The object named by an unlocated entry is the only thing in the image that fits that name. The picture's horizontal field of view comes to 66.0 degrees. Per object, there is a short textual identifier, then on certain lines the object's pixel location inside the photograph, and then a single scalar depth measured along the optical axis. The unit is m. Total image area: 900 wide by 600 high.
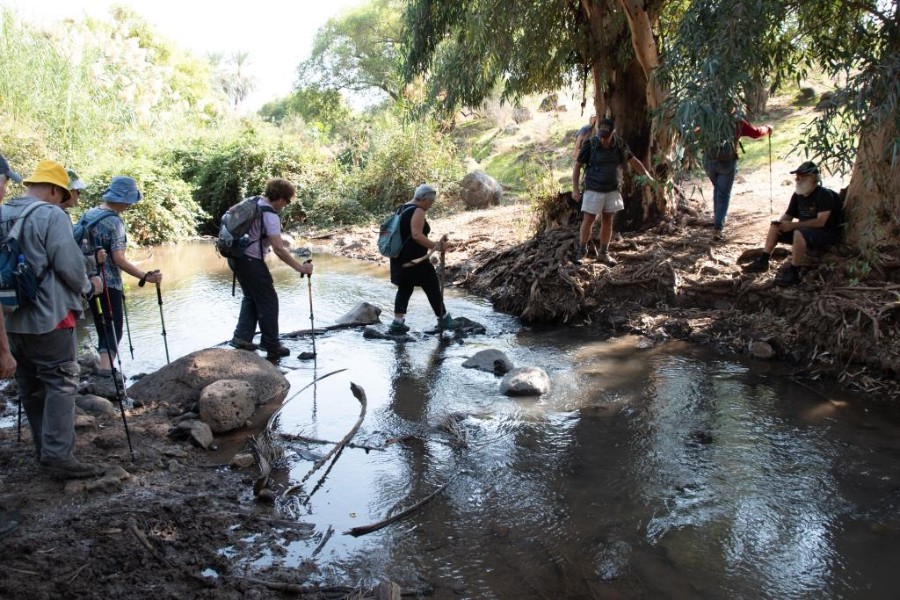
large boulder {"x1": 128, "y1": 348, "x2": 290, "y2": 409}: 6.22
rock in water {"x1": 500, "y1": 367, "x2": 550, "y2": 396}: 6.56
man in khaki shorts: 9.20
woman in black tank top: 8.12
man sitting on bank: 7.72
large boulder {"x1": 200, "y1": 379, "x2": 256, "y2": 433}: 5.74
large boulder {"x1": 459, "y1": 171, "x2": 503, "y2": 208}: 18.22
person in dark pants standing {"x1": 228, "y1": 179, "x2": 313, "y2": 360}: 7.17
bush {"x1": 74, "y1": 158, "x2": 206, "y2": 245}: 15.44
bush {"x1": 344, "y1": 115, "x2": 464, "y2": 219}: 19.11
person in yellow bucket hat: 4.09
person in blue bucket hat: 6.09
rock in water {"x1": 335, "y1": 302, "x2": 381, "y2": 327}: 9.38
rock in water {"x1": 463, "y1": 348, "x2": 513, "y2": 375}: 7.26
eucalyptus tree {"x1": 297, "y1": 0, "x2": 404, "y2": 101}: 33.53
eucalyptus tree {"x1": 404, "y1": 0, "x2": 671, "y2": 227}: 9.73
